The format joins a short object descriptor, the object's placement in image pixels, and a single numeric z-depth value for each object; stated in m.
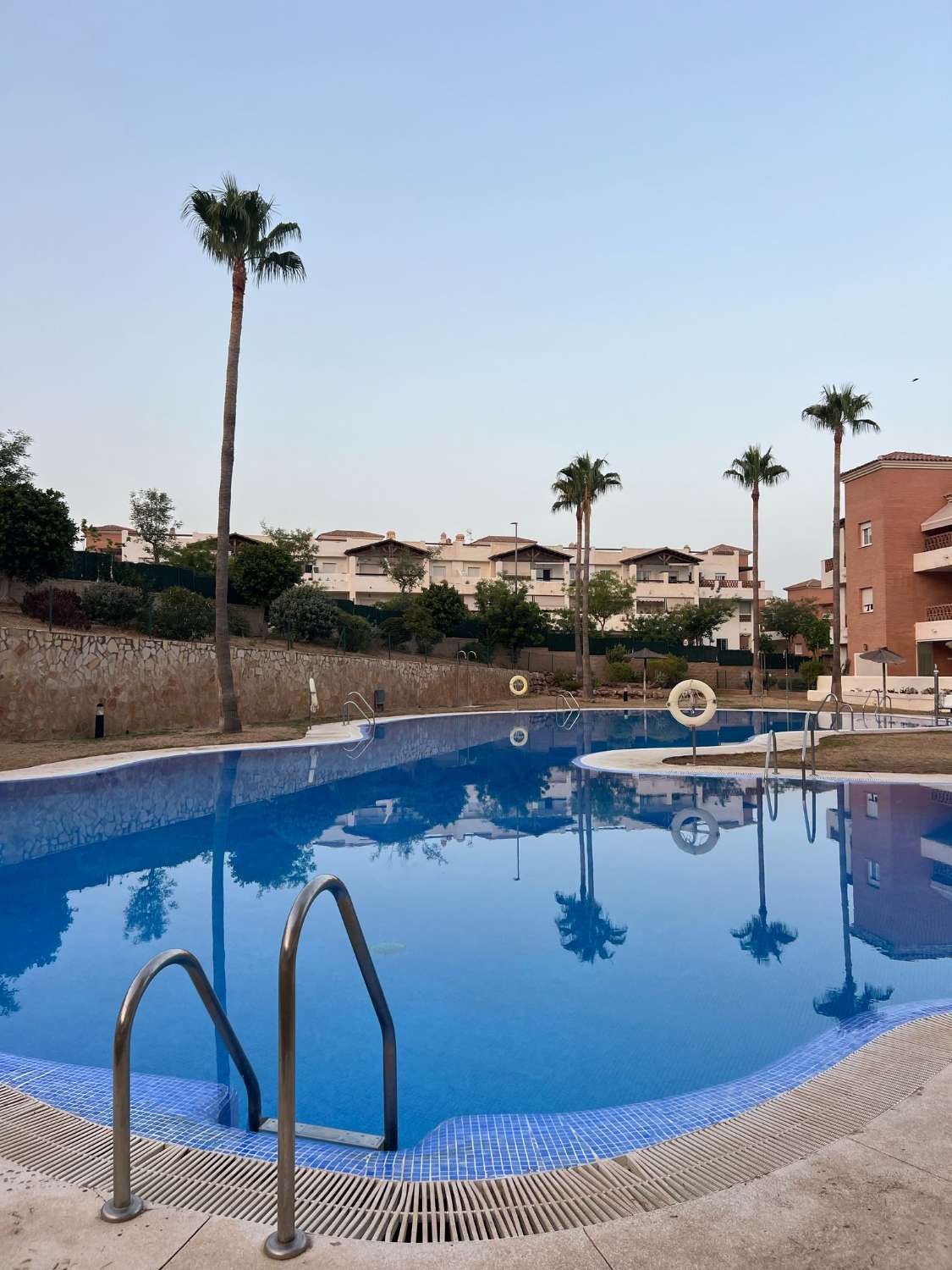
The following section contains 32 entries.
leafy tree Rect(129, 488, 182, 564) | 43.53
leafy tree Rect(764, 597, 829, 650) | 60.97
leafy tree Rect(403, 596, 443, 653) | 39.59
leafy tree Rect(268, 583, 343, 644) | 32.69
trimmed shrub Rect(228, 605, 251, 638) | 31.72
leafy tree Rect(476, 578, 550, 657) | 45.69
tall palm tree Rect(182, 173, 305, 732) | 20.20
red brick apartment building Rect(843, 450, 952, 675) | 36.38
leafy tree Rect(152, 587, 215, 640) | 25.64
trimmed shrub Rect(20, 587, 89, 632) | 22.42
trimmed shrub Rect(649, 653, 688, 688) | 43.09
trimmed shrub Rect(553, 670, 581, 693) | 43.59
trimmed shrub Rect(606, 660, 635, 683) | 44.50
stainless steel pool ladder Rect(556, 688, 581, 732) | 29.62
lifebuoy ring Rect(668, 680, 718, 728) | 17.39
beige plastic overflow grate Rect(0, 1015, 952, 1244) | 2.73
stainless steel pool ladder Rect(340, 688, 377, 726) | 29.75
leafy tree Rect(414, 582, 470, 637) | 43.09
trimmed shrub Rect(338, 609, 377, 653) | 34.58
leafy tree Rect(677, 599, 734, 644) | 53.06
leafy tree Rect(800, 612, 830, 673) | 55.16
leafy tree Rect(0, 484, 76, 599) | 22.77
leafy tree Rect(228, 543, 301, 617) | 34.56
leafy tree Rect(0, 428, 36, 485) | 29.38
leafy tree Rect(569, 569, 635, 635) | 54.91
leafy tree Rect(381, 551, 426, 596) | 53.56
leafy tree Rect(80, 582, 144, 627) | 24.72
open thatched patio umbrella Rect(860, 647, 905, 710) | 28.16
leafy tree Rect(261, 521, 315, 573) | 52.31
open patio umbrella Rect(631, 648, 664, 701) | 36.47
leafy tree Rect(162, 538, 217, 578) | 40.76
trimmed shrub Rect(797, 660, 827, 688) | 44.06
